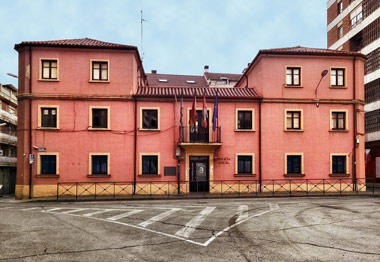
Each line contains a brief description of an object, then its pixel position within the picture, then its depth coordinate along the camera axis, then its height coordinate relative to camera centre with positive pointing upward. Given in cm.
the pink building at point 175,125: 2228 +140
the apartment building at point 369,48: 3209 +987
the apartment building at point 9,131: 3072 +141
